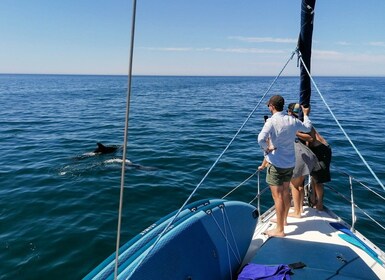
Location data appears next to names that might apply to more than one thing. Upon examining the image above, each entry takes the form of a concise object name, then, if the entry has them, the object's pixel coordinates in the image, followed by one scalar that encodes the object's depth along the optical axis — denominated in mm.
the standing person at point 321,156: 6902
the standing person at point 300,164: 6646
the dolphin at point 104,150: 16078
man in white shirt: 5470
